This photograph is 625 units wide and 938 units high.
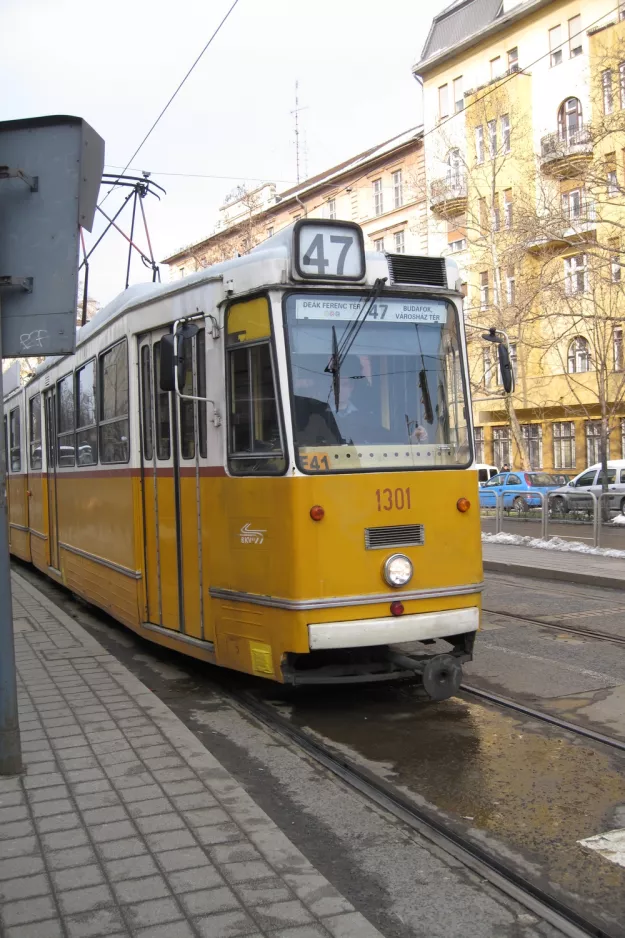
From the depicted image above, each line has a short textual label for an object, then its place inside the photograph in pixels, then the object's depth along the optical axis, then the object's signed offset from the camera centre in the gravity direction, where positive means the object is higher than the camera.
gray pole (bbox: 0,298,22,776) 4.84 -1.11
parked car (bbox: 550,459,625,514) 26.59 -0.74
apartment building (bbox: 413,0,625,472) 30.86 +10.08
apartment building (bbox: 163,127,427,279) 44.38 +12.99
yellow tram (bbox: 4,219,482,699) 6.11 +0.03
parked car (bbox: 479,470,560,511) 31.16 -0.85
